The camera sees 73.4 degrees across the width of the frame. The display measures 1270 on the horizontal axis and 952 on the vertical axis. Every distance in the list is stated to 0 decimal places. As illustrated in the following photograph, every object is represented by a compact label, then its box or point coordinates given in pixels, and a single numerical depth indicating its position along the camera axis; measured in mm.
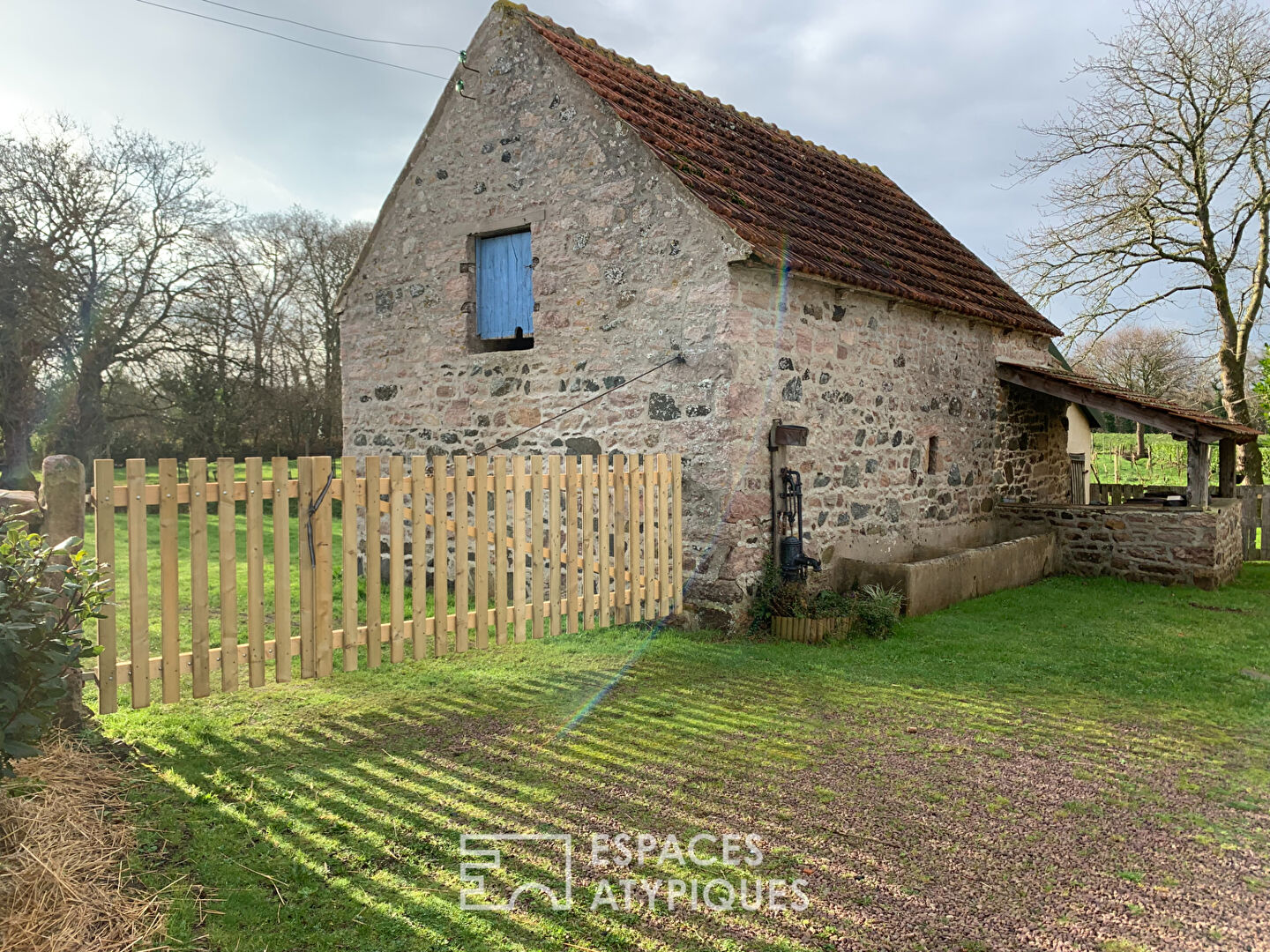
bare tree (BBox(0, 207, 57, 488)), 17062
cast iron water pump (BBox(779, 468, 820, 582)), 7637
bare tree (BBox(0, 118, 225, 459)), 17859
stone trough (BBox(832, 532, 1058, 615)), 8227
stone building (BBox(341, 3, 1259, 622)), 7496
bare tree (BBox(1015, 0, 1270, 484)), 16906
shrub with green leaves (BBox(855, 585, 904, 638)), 7508
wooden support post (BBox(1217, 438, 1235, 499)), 12023
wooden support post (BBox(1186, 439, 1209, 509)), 10477
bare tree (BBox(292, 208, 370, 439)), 23266
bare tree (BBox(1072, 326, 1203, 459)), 28641
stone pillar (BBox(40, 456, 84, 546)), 4055
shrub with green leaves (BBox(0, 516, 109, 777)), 2957
